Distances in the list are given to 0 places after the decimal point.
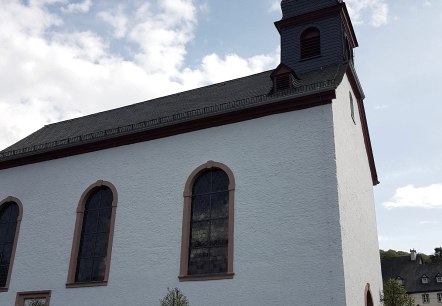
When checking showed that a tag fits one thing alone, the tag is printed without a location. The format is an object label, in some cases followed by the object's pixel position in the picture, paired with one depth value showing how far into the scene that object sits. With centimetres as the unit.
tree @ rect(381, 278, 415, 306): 1538
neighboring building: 4994
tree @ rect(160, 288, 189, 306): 1137
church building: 1183
